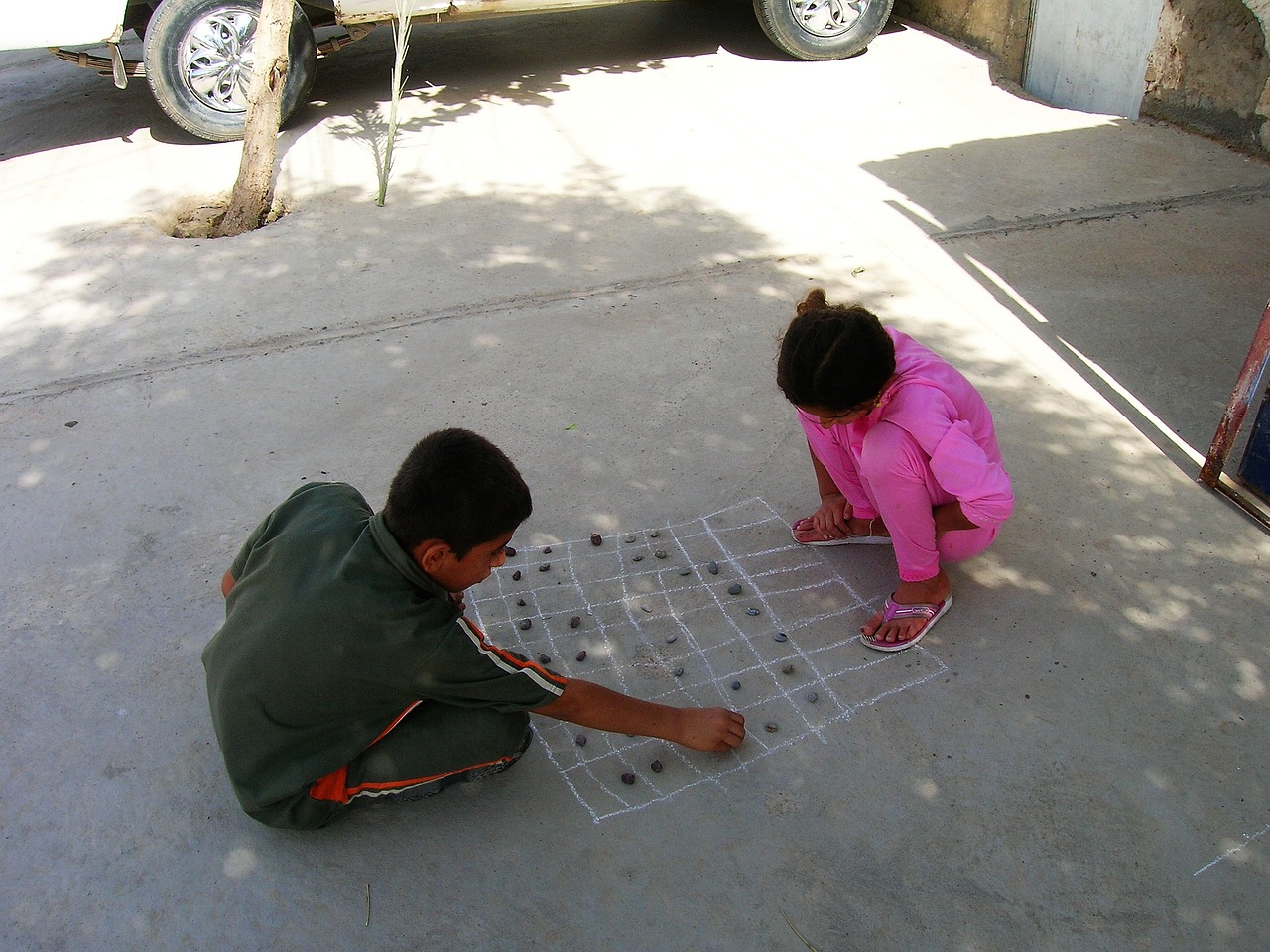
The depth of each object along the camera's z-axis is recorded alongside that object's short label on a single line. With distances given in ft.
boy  5.92
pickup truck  17.26
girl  7.23
